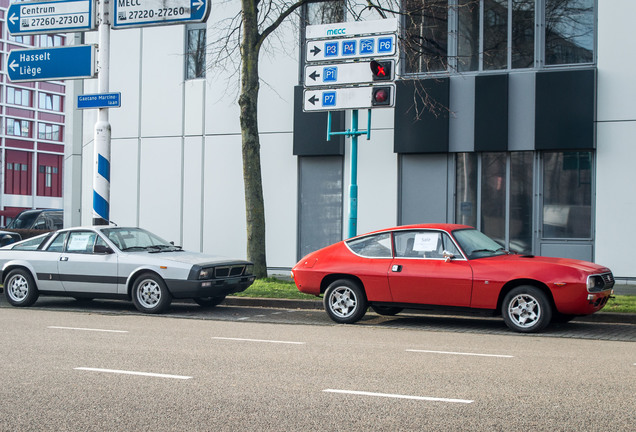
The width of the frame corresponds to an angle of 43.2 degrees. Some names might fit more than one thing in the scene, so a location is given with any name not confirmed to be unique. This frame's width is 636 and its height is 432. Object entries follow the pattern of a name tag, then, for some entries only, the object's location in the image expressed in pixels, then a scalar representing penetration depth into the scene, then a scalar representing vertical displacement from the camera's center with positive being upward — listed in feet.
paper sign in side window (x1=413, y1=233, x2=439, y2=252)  37.32 -1.64
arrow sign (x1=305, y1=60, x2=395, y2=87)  47.32 +7.89
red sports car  34.27 -3.17
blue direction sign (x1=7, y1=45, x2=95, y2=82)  53.93 +9.41
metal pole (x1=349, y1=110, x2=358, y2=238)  47.96 +1.14
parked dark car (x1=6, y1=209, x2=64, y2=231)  101.35 -2.37
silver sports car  42.55 -3.65
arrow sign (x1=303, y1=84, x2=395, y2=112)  46.93 +6.41
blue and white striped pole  53.88 +3.64
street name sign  52.80 +6.77
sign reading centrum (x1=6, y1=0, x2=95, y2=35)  55.06 +12.81
